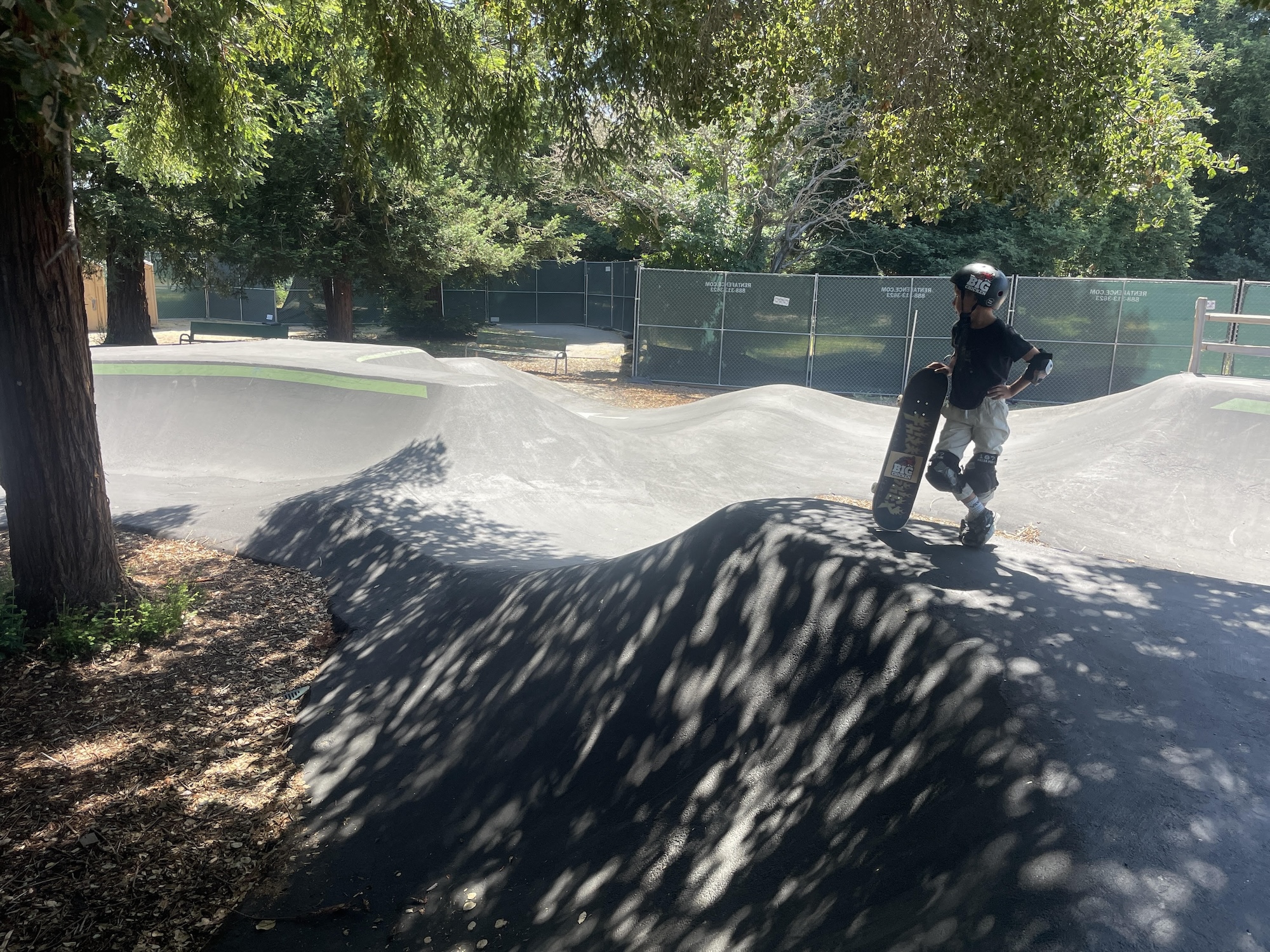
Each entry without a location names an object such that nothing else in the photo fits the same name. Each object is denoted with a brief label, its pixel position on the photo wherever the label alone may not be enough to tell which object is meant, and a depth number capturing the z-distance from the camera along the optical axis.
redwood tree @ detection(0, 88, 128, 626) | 5.54
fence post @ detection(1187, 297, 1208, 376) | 12.56
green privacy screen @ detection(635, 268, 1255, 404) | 17.72
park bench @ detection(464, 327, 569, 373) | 28.58
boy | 5.28
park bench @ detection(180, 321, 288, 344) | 29.87
